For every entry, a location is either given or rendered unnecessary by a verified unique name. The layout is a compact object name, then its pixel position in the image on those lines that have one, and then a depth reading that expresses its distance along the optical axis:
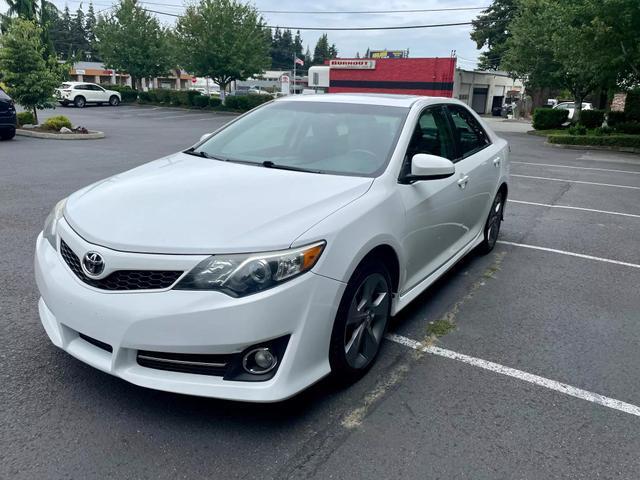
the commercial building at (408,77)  41.28
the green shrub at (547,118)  27.20
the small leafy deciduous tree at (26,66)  15.79
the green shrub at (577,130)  21.89
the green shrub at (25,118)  17.31
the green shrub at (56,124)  16.39
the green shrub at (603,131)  21.94
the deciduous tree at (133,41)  39.06
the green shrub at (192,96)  37.56
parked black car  13.80
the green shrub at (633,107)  24.43
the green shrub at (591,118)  25.44
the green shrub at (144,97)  40.00
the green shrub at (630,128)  23.03
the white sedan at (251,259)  2.40
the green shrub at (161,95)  39.19
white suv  33.28
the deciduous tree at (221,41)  34.91
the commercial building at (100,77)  69.31
